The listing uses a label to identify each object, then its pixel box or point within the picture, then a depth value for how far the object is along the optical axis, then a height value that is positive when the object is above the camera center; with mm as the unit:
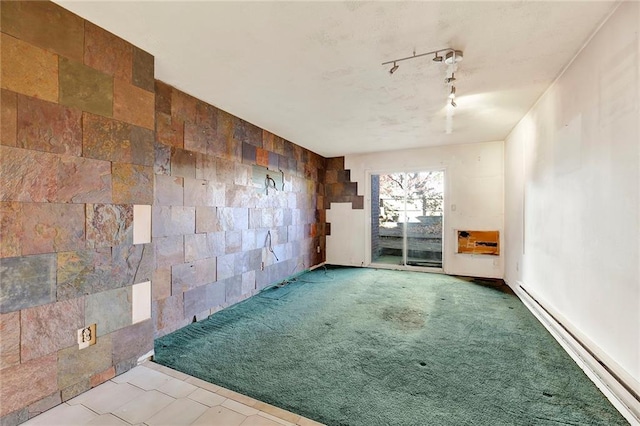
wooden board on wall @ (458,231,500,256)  4980 -553
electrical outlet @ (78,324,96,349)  1813 -862
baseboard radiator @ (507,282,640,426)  1537 -1070
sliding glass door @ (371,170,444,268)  5578 -110
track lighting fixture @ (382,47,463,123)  2159 +1299
